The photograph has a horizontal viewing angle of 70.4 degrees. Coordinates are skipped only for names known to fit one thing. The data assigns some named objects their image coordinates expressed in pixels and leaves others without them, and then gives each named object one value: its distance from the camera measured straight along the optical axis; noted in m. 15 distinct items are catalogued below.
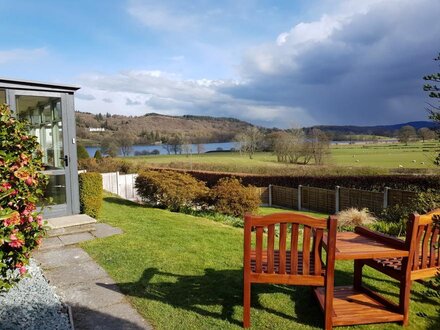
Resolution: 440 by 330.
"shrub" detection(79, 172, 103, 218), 7.27
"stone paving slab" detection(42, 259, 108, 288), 4.05
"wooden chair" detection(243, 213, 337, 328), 2.96
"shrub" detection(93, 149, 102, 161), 23.30
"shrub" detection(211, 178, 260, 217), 10.09
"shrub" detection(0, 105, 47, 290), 1.99
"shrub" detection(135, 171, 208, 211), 10.31
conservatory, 6.98
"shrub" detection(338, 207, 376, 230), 10.10
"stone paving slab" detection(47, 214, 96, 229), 6.20
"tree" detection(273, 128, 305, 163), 36.69
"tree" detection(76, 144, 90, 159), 21.16
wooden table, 3.05
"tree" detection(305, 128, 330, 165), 33.57
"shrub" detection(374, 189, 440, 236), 6.71
